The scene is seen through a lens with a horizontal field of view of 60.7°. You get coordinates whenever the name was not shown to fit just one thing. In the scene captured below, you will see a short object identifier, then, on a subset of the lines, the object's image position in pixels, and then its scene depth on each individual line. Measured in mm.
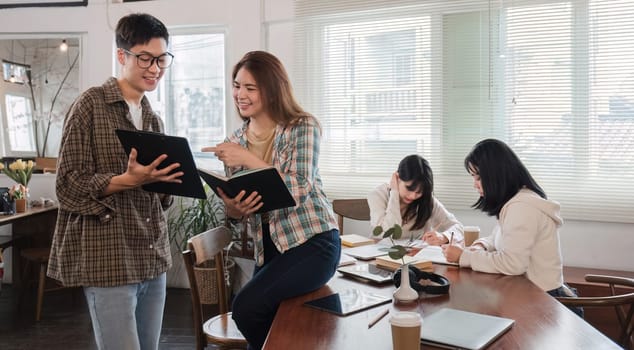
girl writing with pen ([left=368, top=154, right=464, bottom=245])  3037
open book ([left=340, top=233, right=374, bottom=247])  2463
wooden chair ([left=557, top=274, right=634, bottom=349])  1751
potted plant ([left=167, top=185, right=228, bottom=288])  4086
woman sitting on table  1603
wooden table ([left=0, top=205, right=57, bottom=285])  4465
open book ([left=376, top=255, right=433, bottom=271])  1937
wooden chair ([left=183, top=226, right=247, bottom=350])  1924
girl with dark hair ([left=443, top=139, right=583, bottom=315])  1922
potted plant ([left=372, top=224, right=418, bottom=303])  1532
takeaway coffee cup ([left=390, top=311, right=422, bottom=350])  1104
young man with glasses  1496
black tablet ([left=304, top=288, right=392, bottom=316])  1468
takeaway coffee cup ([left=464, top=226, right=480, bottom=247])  2227
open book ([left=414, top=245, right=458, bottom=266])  2116
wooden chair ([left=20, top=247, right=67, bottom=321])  3707
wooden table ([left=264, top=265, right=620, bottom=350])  1229
